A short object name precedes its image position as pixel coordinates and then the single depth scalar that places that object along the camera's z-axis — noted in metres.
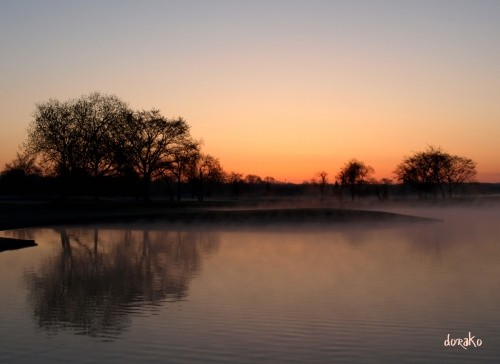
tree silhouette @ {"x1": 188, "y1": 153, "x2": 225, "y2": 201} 126.88
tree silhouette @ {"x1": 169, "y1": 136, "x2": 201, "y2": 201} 87.38
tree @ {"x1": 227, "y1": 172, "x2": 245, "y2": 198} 168.38
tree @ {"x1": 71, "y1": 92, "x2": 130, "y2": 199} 81.94
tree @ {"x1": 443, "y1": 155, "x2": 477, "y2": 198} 144.44
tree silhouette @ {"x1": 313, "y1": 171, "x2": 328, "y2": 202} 178.81
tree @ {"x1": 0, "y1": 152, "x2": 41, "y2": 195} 132.00
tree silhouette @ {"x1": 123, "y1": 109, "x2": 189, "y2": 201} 85.81
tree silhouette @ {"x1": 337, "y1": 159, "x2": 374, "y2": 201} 152.50
